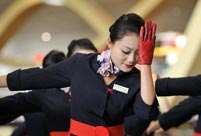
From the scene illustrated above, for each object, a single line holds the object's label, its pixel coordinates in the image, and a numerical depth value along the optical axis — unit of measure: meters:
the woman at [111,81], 3.98
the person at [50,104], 4.74
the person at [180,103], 4.27
